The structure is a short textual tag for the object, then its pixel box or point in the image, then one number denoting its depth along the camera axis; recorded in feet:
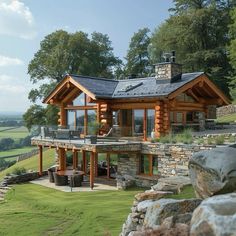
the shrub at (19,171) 77.87
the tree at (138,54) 179.22
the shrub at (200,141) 57.52
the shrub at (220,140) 55.11
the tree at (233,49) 113.39
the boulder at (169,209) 24.30
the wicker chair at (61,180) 69.00
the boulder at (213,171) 25.25
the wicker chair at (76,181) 66.85
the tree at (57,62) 138.72
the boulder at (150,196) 32.12
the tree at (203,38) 133.39
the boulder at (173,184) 35.91
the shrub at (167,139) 62.80
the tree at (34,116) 138.82
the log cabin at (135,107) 68.08
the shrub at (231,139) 55.79
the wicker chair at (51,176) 73.45
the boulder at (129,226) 30.77
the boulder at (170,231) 20.54
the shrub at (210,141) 55.81
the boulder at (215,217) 18.03
